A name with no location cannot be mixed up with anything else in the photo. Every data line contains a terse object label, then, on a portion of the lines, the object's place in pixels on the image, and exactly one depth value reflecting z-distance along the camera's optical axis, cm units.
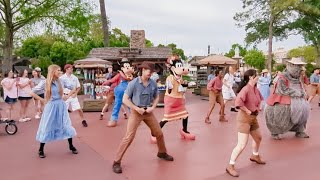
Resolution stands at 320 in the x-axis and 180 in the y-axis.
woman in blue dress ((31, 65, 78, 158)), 440
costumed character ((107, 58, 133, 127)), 635
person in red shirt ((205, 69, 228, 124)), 682
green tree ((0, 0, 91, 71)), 1456
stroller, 596
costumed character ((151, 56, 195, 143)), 505
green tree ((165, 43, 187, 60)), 4947
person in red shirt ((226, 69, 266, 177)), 370
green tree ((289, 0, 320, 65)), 2150
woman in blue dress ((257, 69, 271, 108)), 945
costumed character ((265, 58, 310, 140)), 523
